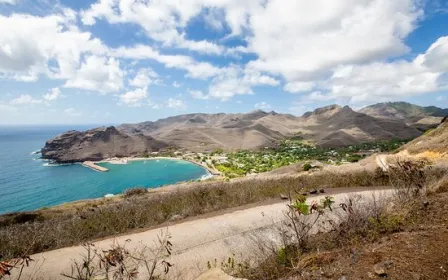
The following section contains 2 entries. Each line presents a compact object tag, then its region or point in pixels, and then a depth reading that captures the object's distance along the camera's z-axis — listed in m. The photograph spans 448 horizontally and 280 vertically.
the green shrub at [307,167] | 37.83
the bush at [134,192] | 35.80
